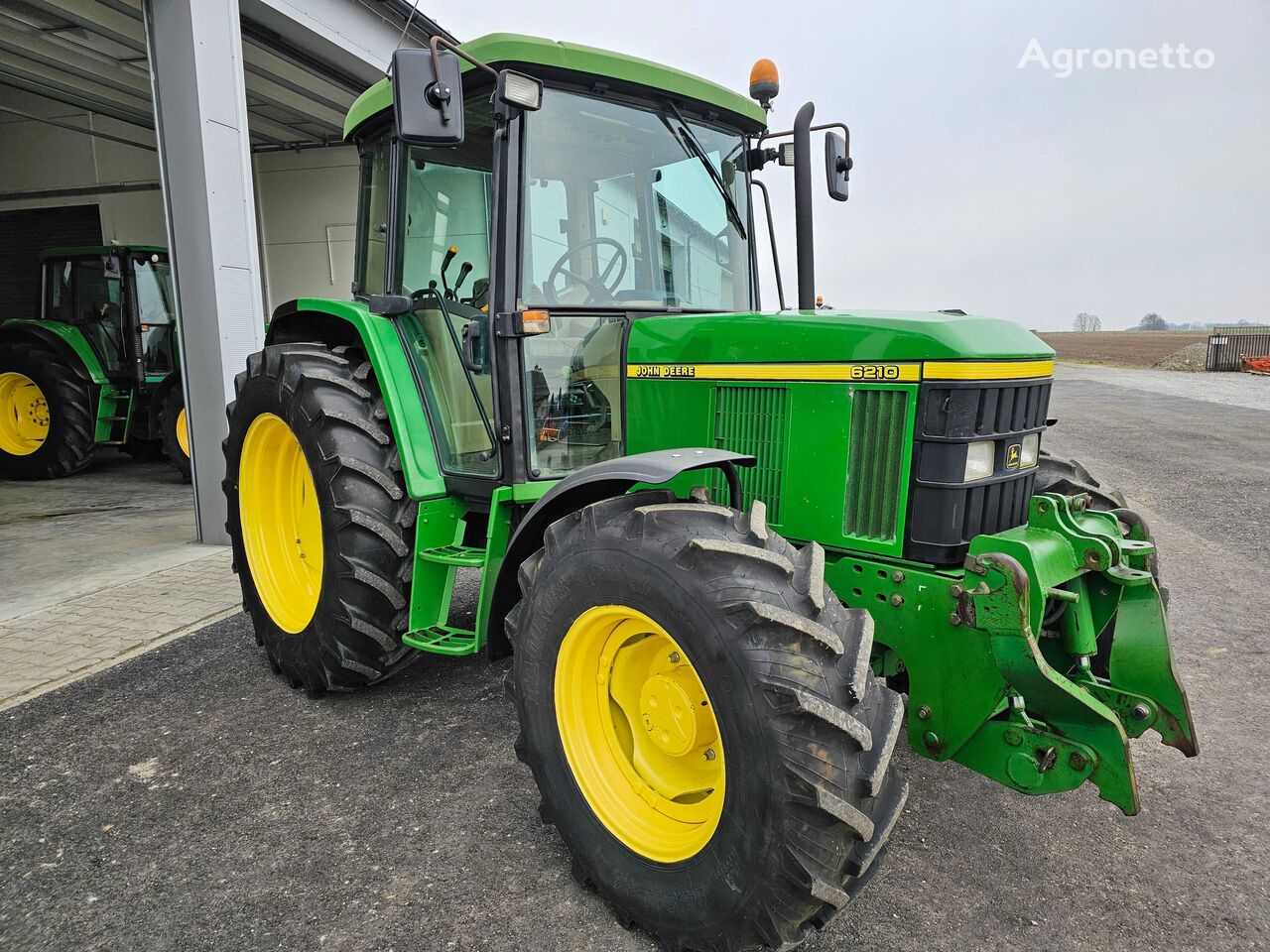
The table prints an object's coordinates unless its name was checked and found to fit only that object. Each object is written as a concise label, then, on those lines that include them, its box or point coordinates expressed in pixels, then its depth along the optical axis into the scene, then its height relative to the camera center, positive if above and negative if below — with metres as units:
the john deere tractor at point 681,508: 1.86 -0.55
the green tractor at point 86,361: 8.99 -0.59
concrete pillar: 5.47 +0.72
